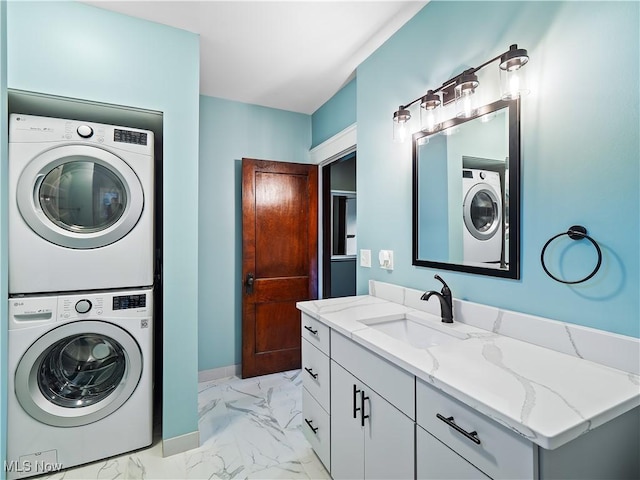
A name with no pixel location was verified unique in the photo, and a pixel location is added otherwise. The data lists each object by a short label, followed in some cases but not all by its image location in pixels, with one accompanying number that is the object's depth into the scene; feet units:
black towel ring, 3.28
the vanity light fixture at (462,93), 3.83
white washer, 5.11
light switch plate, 7.17
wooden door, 9.29
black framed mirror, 4.15
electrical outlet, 6.47
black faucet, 4.69
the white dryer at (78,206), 5.10
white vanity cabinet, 2.40
